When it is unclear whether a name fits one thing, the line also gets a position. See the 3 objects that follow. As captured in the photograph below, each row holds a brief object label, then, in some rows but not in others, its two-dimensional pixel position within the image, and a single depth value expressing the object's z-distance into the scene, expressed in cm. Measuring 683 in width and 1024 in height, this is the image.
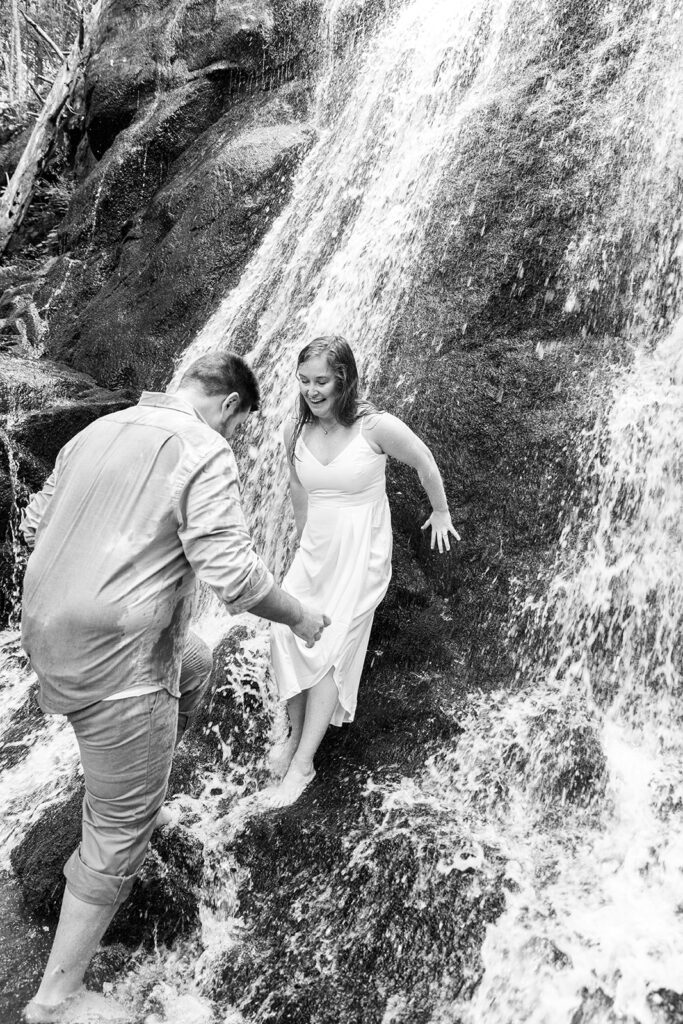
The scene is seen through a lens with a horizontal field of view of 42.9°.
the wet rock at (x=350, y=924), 324
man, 269
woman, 402
